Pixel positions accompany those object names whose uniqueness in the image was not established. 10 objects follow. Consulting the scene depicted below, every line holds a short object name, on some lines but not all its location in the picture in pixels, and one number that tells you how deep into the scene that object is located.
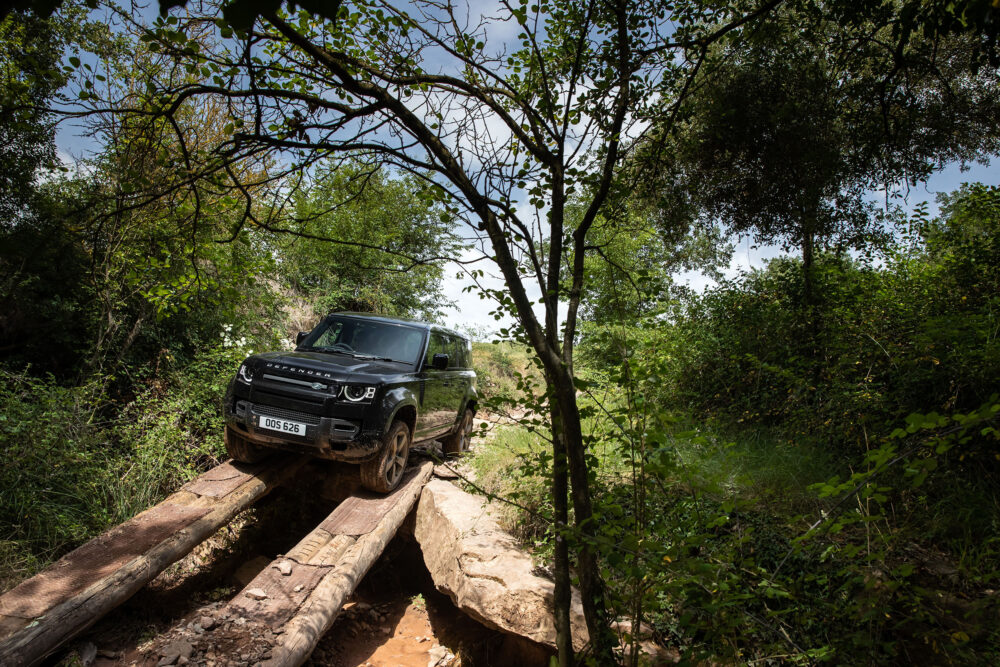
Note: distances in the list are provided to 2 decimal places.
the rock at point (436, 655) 4.02
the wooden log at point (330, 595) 2.92
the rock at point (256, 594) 3.33
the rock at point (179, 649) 2.80
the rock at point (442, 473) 6.30
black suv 4.61
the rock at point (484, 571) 3.41
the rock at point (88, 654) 2.91
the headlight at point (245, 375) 4.82
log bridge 2.79
